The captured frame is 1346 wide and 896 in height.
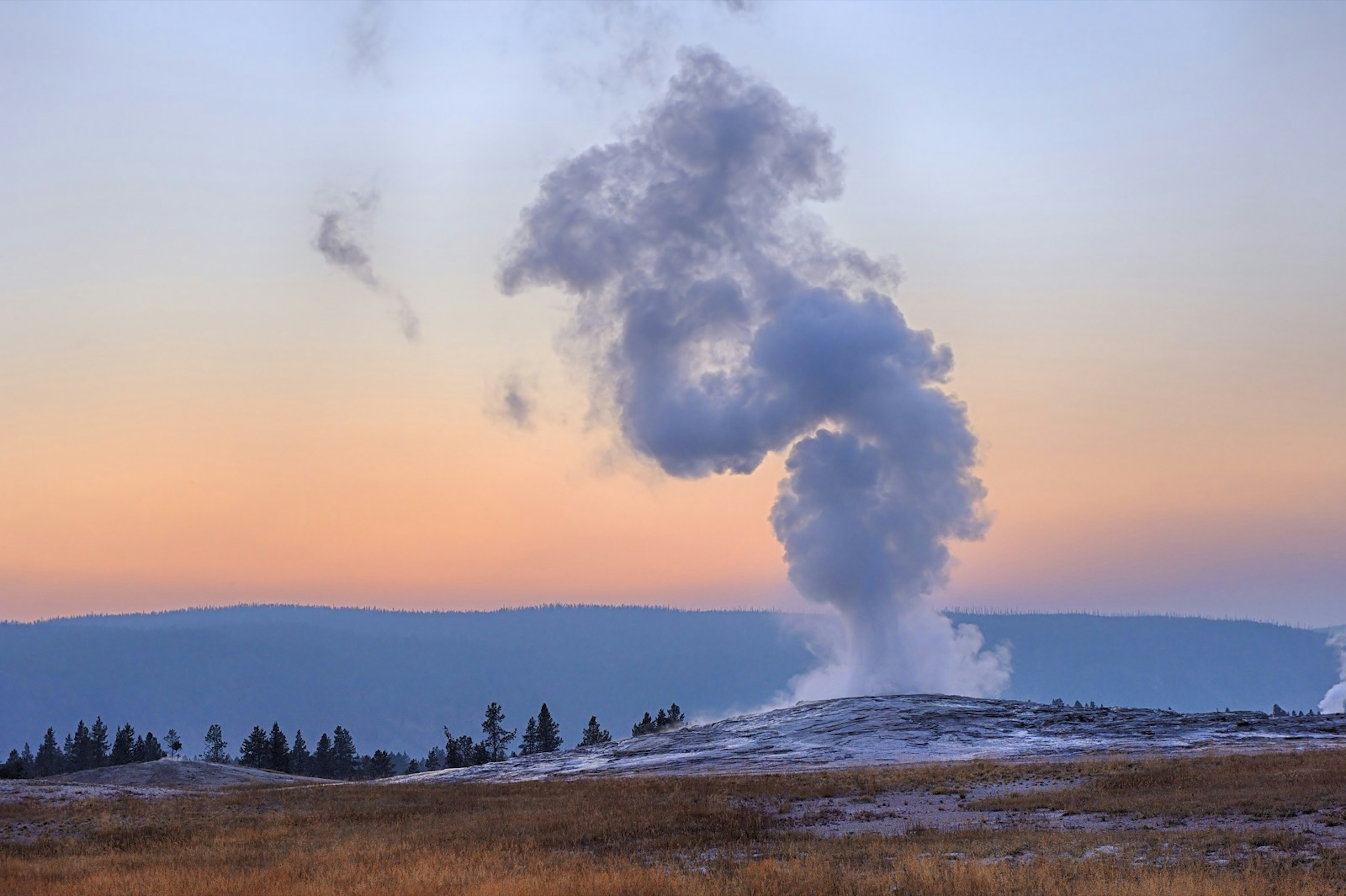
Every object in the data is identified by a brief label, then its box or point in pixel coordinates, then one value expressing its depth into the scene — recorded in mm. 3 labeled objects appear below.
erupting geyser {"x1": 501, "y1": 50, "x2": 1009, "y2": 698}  126062
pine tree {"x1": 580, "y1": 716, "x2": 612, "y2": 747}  152138
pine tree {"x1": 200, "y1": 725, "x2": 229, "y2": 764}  188250
